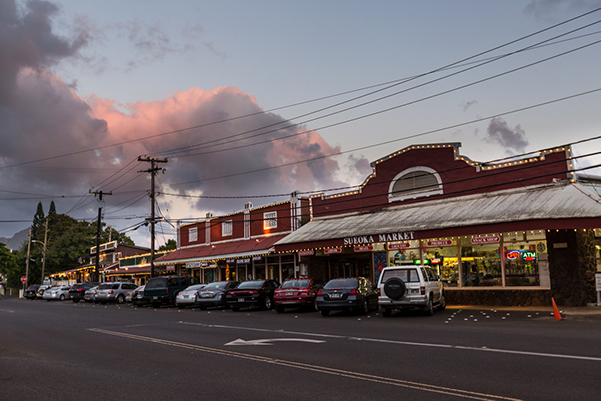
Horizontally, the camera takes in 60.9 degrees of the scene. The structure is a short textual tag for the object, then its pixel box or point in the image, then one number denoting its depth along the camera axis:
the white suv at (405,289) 17.41
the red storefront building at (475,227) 19.48
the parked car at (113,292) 37.06
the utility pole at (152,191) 37.31
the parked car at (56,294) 46.38
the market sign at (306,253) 30.28
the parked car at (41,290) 52.31
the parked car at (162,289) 30.27
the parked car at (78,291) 42.42
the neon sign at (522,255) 21.17
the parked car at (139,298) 30.82
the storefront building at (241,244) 33.62
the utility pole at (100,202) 53.28
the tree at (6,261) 71.55
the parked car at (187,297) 27.64
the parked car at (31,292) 52.97
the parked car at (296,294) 21.67
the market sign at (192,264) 39.86
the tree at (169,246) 99.87
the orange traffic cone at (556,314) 15.47
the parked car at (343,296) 18.89
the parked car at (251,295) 23.77
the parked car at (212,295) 25.47
